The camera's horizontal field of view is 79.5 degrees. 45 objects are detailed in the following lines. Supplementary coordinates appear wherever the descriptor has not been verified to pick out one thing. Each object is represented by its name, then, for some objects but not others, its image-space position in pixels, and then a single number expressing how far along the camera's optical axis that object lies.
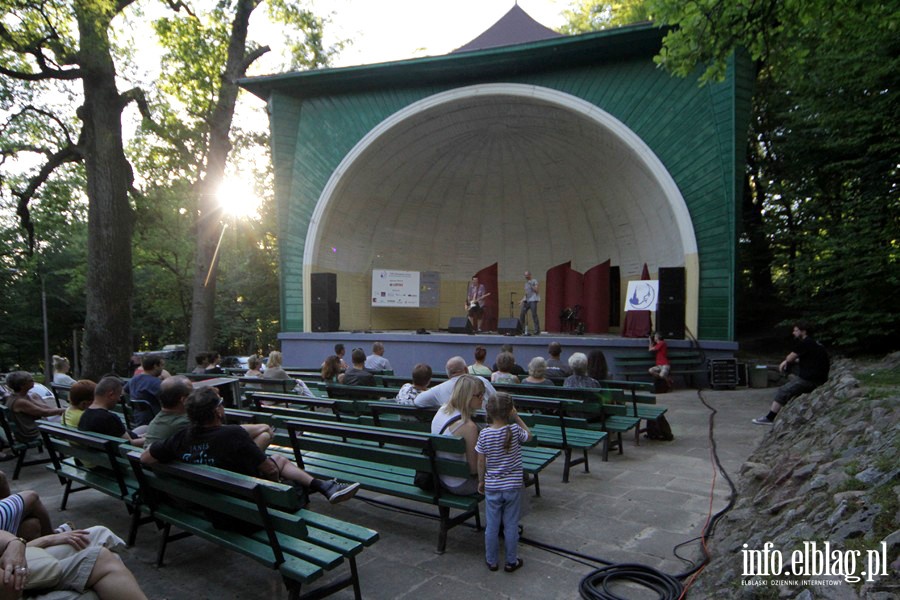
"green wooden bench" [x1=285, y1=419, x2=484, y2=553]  3.35
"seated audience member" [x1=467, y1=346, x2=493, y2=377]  6.57
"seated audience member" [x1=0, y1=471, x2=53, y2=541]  2.53
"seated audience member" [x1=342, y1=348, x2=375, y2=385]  6.70
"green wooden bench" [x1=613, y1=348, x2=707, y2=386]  11.17
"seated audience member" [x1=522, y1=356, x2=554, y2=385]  5.88
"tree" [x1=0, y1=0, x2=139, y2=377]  10.64
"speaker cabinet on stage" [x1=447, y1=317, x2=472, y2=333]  15.06
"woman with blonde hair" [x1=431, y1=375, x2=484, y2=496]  3.37
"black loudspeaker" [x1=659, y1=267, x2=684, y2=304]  11.66
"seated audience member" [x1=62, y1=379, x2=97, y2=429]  4.47
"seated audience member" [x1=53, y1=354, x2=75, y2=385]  7.53
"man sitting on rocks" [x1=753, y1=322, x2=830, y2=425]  6.97
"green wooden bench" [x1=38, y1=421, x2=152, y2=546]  3.65
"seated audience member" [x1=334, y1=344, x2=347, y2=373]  8.15
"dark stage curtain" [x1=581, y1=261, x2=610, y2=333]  16.05
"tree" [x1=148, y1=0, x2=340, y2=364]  14.55
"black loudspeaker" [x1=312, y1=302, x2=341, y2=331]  14.73
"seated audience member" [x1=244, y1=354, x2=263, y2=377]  8.02
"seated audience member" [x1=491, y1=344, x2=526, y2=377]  6.96
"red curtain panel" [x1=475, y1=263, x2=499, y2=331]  17.42
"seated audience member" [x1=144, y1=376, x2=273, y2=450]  3.56
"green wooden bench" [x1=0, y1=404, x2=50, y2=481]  5.55
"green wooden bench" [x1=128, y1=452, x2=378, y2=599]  2.53
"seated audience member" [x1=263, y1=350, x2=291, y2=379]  7.33
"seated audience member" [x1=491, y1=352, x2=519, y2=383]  6.33
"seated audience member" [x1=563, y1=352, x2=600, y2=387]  5.89
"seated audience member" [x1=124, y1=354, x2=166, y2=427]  5.21
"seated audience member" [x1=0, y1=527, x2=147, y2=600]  2.05
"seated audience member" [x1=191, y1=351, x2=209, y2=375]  8.20
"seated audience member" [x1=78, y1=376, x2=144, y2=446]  4.12
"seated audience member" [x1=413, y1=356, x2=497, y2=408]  4.53
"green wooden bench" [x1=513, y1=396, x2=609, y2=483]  4.86
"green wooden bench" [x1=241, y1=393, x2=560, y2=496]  4.15
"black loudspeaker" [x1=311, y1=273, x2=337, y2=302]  14.80
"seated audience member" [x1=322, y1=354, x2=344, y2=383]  7.49
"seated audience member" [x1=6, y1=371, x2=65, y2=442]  5.60
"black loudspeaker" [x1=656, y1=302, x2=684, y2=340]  11.66
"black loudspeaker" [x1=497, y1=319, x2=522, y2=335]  14.38
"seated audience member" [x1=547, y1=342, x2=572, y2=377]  6.88
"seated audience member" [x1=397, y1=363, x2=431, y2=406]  5.10
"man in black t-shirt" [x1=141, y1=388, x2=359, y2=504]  3.03
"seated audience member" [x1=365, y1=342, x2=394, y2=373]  8.73
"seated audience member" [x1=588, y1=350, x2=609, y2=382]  6.78
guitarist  15.77
